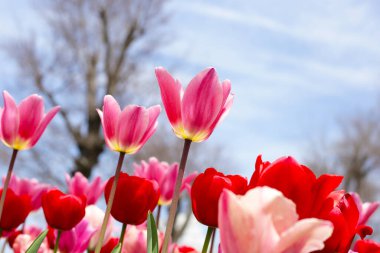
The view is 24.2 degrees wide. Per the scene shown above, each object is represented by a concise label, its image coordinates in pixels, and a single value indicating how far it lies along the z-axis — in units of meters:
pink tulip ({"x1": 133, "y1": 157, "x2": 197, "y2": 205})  1.05
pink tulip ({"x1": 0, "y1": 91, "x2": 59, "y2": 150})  0.90
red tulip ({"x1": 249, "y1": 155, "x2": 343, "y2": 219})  0.59
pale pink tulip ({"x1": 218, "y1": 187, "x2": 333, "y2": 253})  0.53
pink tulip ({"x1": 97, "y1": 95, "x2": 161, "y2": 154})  0.80
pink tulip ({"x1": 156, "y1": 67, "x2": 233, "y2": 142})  0.70
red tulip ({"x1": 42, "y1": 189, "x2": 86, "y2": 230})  0.88
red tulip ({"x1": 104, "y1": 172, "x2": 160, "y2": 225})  0.83
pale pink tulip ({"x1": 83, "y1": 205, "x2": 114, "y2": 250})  0.98
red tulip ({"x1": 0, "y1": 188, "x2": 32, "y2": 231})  0.97
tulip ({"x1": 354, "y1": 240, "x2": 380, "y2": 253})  0.73
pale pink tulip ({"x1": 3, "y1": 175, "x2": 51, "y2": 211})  1.12
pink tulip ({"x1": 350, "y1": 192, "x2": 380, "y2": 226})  1.06
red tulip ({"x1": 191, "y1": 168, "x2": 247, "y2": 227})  0.69
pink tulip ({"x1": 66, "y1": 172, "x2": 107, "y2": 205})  1.08
